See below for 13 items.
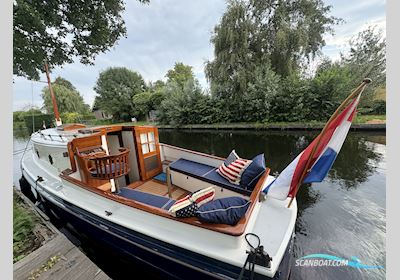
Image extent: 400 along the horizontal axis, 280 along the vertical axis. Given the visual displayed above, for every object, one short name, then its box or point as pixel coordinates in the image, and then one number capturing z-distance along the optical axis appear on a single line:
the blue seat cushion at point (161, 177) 3.98
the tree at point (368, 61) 10.01
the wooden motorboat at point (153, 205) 1.71
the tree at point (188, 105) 15.41
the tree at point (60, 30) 2.75
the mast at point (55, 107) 5.09
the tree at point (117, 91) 24.27
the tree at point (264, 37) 11.42
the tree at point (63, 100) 25.27
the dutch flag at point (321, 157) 1.72
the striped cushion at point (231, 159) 3.26
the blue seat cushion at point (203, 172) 2.77
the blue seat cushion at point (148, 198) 2.40
